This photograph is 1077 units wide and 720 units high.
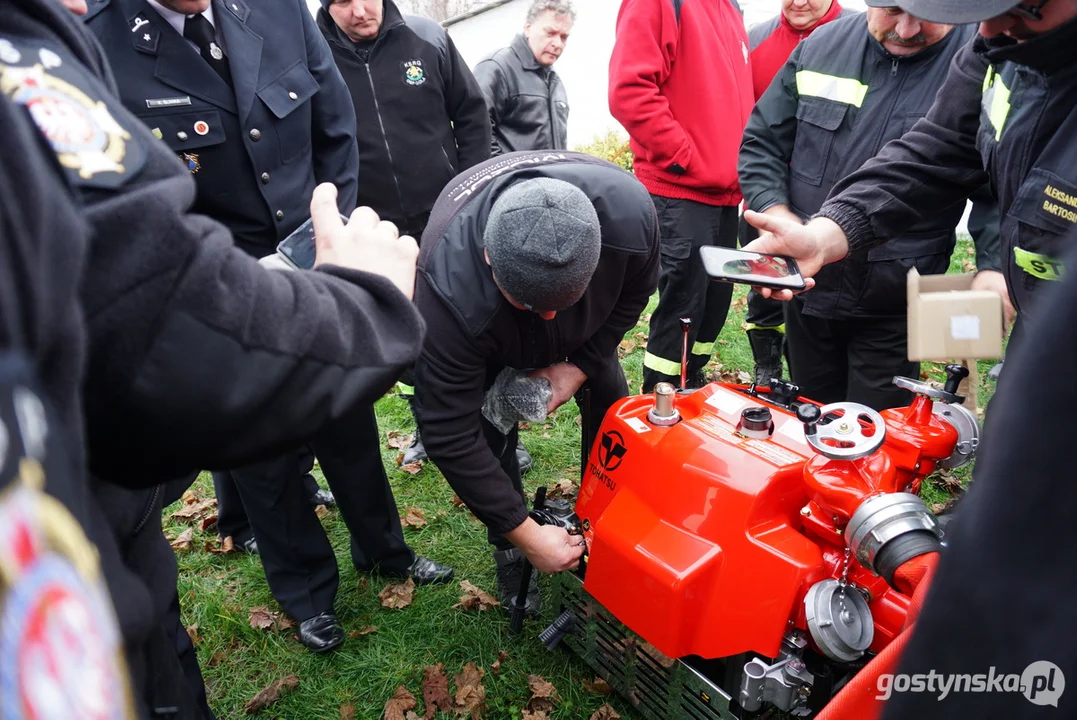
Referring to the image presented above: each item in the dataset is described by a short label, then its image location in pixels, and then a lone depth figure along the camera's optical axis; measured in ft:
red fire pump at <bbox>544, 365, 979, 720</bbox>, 5.62
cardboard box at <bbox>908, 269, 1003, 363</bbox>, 5.36
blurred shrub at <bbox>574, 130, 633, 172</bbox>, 27.84
